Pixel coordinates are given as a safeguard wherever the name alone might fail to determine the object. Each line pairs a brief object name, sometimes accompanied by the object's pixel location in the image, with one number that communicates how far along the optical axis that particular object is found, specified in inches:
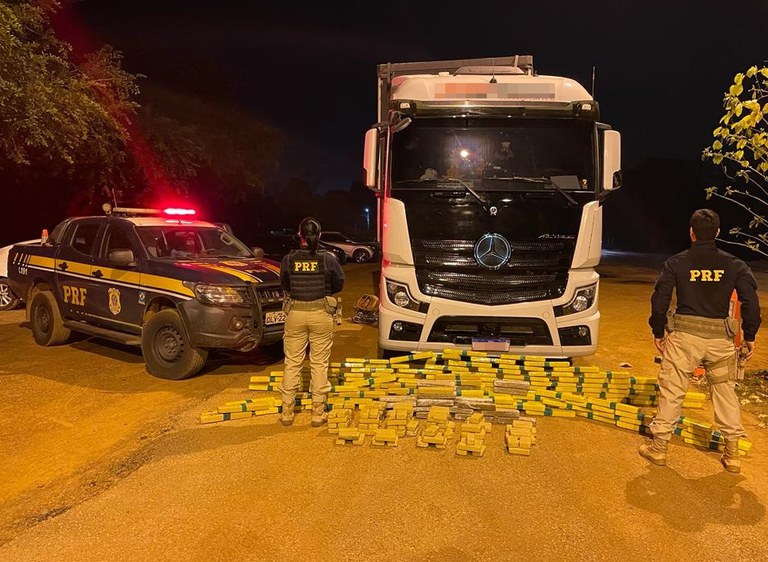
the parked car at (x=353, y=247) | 1000.9
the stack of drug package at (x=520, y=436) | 173.9
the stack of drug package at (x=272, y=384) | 223.3
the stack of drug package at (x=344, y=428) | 181.3
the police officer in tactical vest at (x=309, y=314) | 193.6
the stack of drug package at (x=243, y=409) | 198.4
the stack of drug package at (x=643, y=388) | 215.0
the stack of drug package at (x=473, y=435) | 171.9
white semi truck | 222.4
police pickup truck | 245.8
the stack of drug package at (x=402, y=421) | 187.9
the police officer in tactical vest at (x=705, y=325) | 159.3
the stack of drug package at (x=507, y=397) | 199.2
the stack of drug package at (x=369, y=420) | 187.0
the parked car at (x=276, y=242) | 1107.2
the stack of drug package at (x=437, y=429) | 178.1
